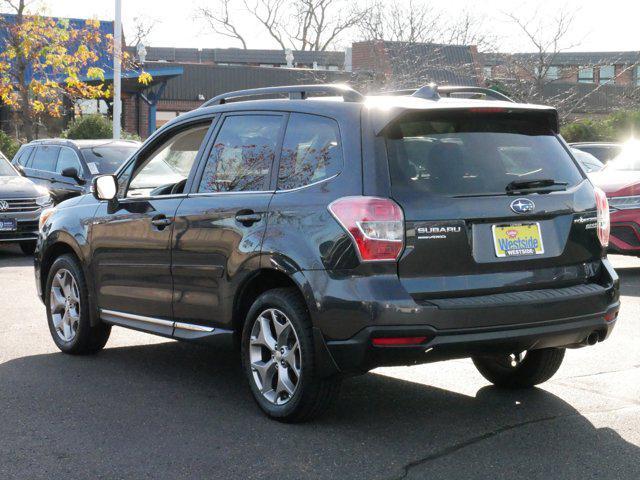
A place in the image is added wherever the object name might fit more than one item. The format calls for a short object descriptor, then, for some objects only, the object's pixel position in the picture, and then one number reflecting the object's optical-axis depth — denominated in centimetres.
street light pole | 2852
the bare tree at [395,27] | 3859
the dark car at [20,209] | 1538
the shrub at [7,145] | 2980
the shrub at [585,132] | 3488
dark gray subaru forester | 511
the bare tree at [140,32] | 5597
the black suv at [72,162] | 1711
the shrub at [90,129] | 3020
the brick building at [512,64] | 3628
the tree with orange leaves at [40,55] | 2764
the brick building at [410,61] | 3656
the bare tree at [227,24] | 6450
